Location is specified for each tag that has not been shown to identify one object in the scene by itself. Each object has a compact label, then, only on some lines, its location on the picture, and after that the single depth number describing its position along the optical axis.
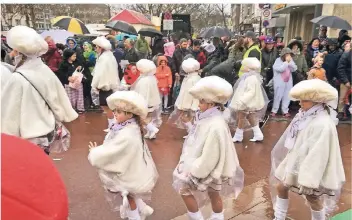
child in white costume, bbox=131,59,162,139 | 6.98
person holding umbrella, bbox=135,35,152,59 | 10.79
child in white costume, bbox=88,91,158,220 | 3.40
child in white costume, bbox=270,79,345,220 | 3.28
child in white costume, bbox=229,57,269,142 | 6.50
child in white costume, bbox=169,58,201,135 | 7.13
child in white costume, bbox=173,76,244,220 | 3.33
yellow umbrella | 11.37
